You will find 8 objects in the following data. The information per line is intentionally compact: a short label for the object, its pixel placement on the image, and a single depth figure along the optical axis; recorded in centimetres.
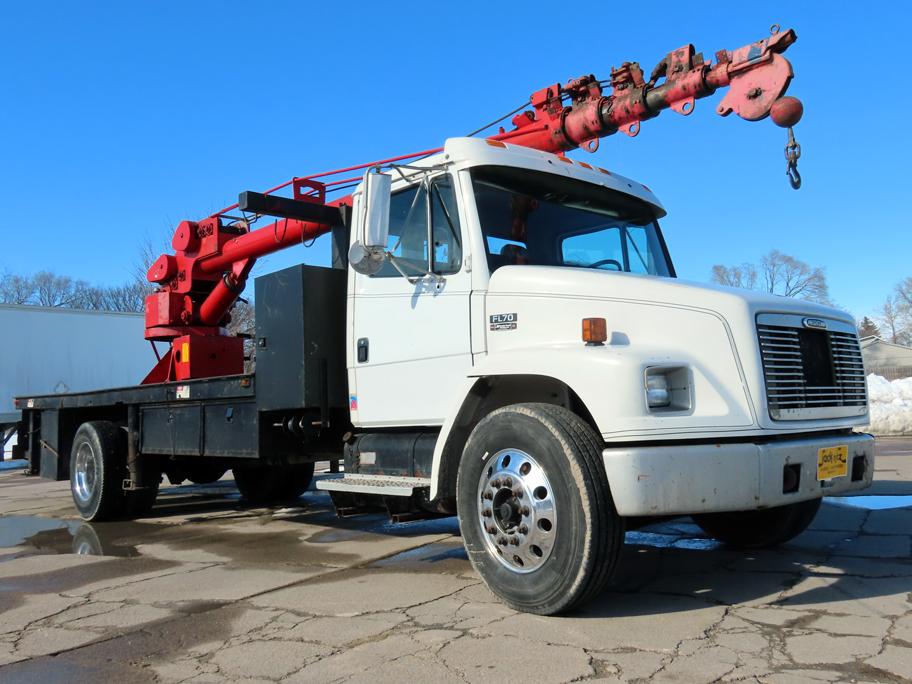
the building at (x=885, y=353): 6062
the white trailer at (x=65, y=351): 2005
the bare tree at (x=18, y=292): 5681
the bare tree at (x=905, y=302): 8088
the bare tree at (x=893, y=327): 8419
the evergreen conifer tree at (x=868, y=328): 9281
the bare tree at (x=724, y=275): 4801
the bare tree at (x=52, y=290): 5966
